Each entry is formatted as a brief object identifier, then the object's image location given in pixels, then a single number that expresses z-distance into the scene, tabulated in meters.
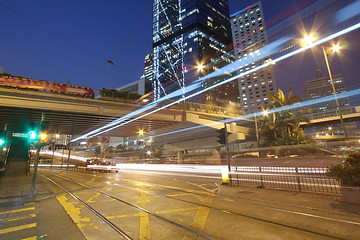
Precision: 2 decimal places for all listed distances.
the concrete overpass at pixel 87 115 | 19.12
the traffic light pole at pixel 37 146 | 9.92
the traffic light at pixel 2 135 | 12.00
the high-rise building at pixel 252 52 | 118.31
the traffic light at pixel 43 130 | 10.05
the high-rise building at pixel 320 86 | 131.85
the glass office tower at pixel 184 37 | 95.75
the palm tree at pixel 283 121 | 32.59
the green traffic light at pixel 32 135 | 10.13
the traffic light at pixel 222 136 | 12.20
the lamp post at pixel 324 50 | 17.81
